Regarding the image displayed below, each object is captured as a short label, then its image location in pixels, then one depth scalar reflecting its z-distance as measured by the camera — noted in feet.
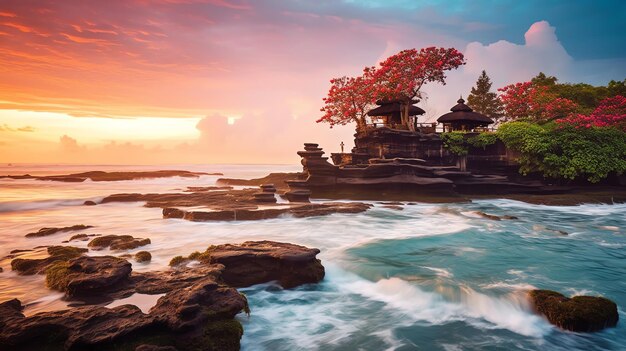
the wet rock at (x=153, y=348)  12.41
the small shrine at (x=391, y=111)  104.06
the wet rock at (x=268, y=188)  65.83
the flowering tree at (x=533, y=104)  94.32
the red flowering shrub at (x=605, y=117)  81.97
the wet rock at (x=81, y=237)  37.50
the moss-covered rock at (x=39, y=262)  25.49
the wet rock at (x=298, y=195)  68.39
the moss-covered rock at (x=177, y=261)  26.92
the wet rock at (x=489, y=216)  51.59
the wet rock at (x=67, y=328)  12.93
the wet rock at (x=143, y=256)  29.12
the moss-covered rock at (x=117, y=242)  32.98
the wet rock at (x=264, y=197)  63.10
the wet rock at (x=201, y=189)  95.61
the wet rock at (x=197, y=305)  14.24
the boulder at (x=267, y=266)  23.34
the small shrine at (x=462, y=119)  97.81
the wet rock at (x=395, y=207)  60.80
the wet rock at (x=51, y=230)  41.73
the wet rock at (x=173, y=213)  51.19
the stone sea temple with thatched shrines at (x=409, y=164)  76.02
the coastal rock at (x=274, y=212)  48.29
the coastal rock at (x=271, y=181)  105.91
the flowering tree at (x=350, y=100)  104.47
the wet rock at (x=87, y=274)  19.27
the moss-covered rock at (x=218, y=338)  13.66
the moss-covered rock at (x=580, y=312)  17.11
